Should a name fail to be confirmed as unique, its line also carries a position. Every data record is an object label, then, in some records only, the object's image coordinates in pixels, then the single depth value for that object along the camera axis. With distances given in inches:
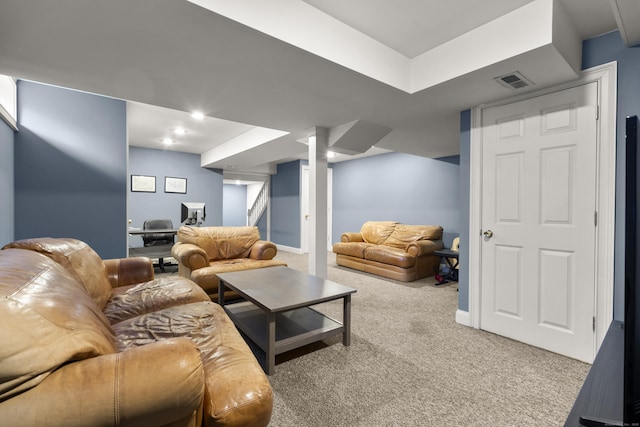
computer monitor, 195.9
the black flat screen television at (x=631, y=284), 24.2
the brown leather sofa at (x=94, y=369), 28.6
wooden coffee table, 78.4
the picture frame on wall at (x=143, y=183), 238.7
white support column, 142.3
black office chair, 208.2
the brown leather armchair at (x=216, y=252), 127.3
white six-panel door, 83.8
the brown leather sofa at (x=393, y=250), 177.2
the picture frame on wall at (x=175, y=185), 252.7
